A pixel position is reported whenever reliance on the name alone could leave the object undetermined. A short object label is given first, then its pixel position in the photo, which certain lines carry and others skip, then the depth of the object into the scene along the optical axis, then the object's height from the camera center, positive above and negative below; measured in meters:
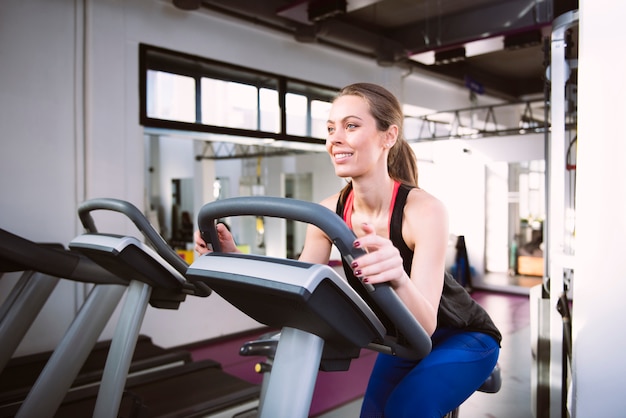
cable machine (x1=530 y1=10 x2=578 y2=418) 2.48 -0.48
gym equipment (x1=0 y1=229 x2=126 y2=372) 2.13 -0.35
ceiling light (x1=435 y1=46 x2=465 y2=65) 5.76 +1.68
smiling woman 1.30 -0.13
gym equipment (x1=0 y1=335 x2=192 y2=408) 2.99 -1.19
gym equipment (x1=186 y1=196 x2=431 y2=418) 0.92 -0.21
